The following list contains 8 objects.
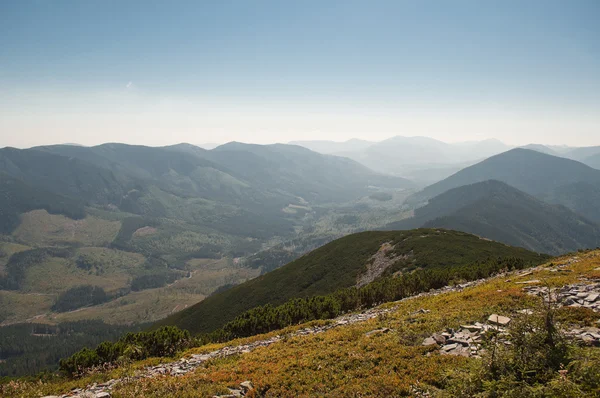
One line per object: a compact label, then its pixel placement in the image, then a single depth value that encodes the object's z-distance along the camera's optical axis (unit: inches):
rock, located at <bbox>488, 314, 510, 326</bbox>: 817.4
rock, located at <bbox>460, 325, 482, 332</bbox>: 832.3
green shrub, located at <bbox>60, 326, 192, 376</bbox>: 1198.9
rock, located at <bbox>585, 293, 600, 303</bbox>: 889.5
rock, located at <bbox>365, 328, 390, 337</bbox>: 1052.7
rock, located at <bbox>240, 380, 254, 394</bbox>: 784.4
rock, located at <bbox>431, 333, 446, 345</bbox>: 844.7
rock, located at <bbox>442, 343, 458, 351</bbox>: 788.0
